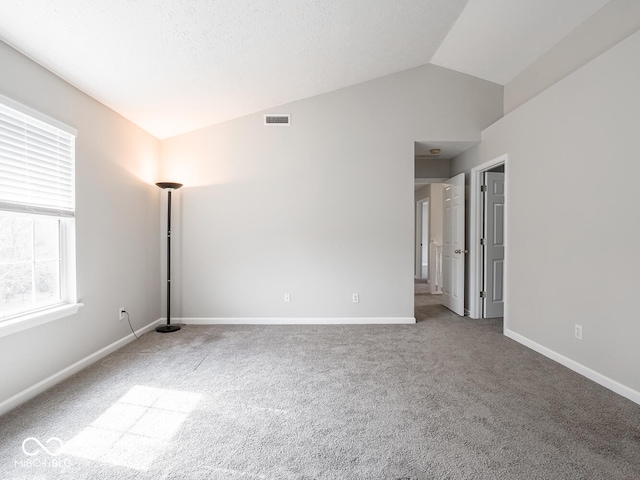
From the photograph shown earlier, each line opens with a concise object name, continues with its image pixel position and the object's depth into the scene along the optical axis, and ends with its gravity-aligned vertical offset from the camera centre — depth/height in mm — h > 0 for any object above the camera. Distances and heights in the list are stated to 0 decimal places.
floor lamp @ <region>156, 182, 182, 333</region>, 3714 -329
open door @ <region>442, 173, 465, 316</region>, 4488 -144
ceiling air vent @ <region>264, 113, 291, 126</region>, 4080 +1539
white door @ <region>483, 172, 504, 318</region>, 4242 -66
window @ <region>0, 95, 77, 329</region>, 2121 +161
